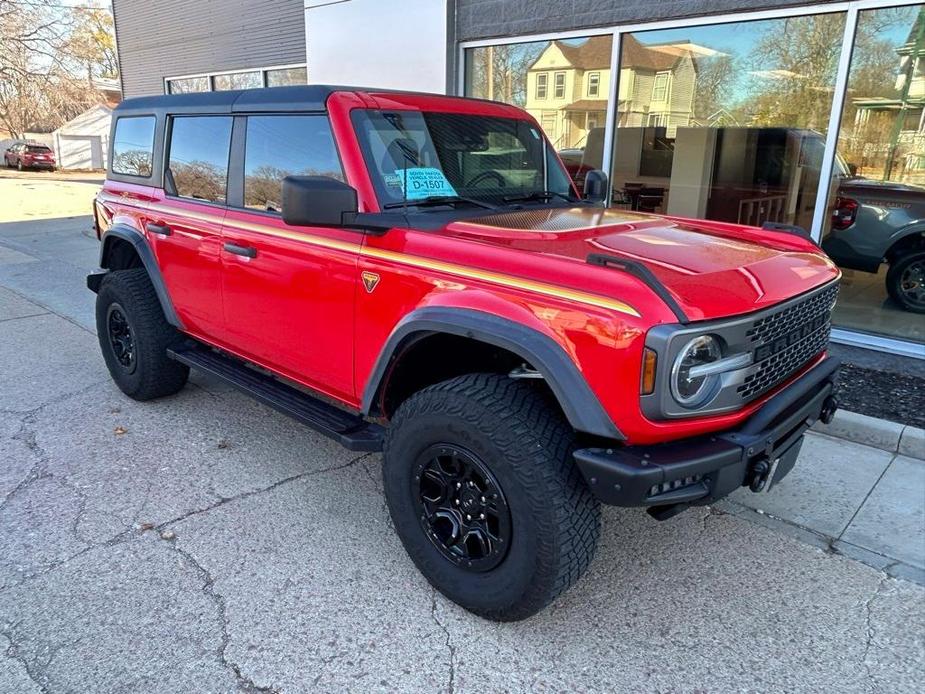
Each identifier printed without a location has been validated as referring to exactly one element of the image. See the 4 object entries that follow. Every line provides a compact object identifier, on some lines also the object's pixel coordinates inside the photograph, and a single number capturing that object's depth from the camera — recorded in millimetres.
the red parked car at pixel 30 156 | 31250
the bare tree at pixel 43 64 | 31562
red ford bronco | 2268
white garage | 34344
